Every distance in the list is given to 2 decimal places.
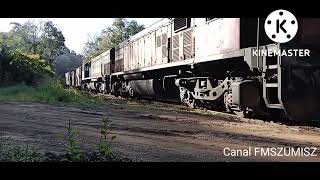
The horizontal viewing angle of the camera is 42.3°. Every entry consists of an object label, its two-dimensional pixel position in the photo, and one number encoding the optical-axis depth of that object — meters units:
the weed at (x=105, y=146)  3.67
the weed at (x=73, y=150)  3.55
